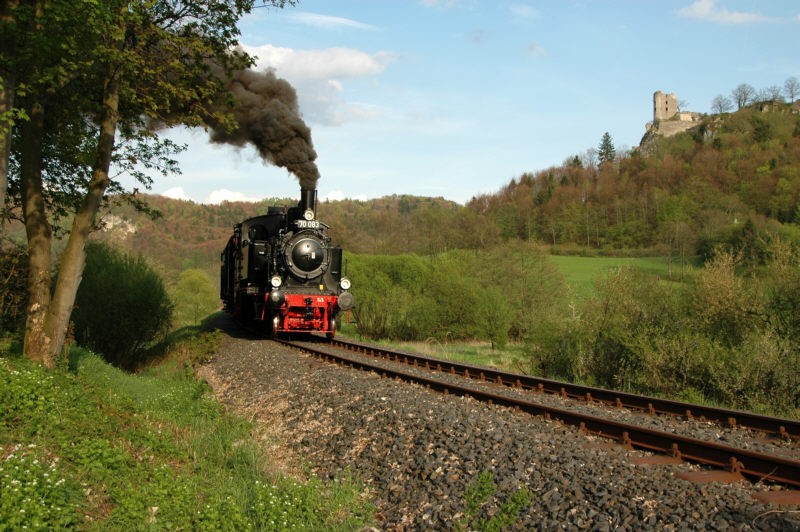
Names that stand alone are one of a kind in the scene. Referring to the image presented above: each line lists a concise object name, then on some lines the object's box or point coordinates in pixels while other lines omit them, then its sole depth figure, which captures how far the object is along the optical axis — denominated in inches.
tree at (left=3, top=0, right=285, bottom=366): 326.6
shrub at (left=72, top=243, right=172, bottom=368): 639.1
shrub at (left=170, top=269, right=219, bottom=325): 1964.1
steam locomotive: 679.1
